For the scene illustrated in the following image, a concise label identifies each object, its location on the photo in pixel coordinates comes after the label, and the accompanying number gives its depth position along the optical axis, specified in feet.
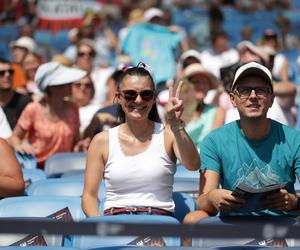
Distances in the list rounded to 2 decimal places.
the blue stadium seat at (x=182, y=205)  33.27
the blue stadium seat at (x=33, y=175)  39.46
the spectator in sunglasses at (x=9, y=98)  53.31
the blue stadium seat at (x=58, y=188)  35.45
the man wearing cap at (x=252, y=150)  29.37
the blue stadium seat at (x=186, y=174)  39.32
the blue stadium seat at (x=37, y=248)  24.77
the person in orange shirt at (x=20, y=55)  71.92
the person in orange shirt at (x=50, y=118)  48.39
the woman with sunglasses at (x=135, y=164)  31.76
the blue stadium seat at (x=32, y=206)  30.45
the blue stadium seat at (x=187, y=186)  35.29
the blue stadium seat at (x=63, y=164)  42.83
